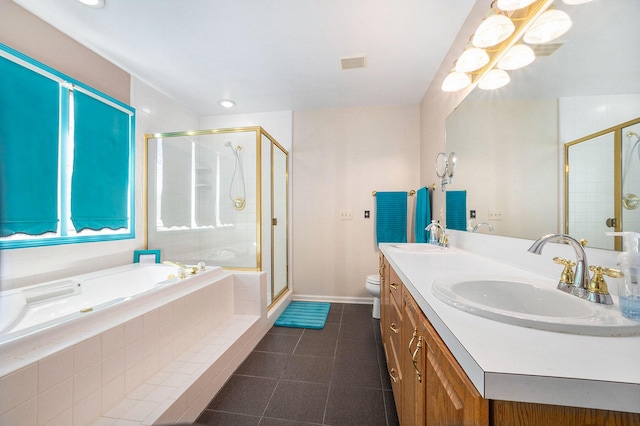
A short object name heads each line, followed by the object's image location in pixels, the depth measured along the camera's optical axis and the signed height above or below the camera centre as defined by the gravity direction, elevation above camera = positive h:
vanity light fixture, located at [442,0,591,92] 0.96 +0.87
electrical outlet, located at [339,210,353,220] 2.93 -0.02
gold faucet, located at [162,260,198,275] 1.87 -0.44
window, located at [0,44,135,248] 1.45 +0.39
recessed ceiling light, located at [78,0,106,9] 1.49 +1.30
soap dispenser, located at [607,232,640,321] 0.53 -0.15
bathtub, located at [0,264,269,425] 0.86 -0.63
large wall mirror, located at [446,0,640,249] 0.70 +0.37
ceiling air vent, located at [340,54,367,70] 2.03 +1.30
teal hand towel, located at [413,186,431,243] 2.35 +0.00
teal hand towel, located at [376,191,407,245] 2.78 -0.05
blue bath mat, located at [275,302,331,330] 2.29 -1.04
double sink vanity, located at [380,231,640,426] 0.37 -0.25
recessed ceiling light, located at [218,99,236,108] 2.80 +1.29
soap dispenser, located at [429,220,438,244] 1.93 -0.17
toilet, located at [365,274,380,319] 2.37 -0.74
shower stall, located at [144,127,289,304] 2.33 +0.16
